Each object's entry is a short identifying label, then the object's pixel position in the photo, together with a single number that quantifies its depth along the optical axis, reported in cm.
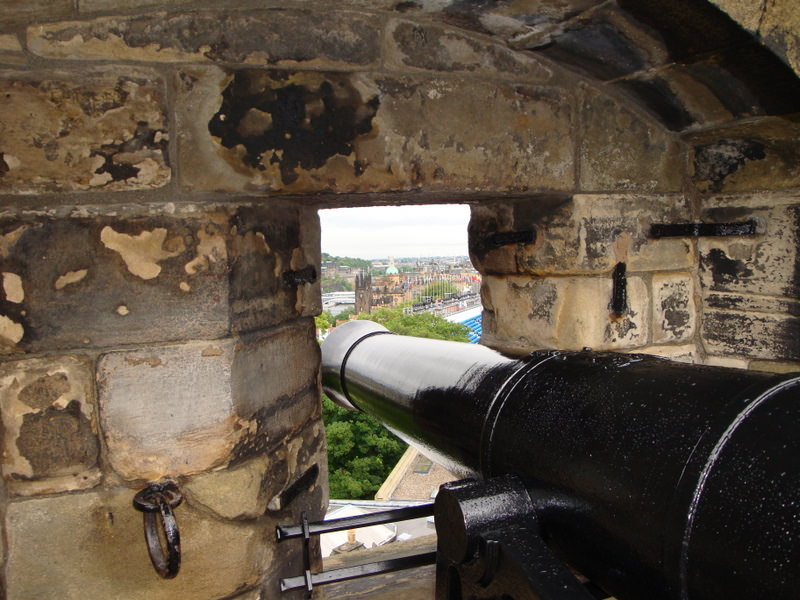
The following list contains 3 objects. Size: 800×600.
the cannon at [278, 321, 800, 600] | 58
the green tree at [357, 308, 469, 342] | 1784
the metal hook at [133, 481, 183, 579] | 113
